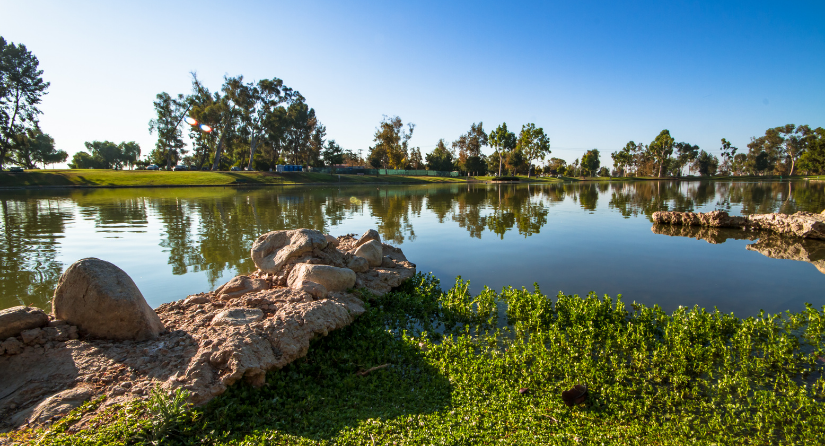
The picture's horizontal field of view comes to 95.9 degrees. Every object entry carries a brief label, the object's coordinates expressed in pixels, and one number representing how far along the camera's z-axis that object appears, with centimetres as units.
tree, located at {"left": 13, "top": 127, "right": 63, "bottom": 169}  8650
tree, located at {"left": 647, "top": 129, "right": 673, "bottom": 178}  11352
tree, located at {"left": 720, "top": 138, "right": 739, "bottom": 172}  13406
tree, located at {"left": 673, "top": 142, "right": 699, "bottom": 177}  12425
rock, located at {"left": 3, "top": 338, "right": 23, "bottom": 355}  454
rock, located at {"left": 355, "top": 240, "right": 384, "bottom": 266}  986
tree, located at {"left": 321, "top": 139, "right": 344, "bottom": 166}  9362
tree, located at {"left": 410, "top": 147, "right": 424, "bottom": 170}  10565
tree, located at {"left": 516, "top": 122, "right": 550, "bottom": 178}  9700
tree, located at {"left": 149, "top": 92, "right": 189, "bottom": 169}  7644
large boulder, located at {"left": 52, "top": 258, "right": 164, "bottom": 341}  518
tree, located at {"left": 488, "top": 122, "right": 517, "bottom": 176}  9344
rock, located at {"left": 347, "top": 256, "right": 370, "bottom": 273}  905
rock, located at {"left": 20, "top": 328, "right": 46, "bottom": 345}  471
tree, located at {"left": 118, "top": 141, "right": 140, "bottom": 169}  11911
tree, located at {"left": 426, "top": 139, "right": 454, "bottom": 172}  10019
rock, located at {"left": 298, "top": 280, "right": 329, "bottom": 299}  688
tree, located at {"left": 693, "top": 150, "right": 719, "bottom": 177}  13012
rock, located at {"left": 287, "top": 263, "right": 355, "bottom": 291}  749
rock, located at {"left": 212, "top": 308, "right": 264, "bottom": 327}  562
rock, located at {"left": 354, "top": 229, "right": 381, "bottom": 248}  1130
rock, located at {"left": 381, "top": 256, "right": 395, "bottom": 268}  1023
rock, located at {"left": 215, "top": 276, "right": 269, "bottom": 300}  728
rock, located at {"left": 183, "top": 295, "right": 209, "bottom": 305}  689
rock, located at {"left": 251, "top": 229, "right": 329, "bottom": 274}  870
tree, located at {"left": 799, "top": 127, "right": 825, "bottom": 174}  8450
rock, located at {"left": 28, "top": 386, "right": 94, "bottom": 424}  361
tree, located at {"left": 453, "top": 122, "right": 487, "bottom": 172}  10756
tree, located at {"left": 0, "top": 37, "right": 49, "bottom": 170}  5384
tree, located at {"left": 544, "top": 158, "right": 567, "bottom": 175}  11964
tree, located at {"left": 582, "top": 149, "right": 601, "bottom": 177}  12688
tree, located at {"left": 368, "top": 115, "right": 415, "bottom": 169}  8856
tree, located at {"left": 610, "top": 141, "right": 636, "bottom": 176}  12975
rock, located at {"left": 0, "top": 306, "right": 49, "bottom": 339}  470
